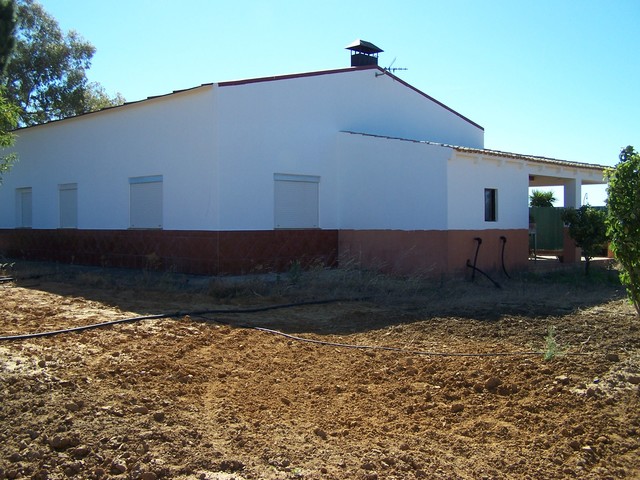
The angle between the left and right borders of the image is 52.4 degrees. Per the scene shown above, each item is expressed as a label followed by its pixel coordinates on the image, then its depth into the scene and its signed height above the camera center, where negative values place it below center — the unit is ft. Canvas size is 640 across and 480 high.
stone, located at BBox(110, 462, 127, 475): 14.60 -5.38
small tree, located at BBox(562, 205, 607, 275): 56.39 -0.15
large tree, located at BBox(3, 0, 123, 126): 105.81 +26.73
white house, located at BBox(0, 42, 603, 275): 49.01 +3.78
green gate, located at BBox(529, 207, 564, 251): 70.13 +0.15
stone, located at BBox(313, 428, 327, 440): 16.73 -5.30
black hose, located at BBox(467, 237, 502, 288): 49.96 -3.02
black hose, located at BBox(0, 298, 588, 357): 23.99 -4.36
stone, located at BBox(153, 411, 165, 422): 17.27 -4.99
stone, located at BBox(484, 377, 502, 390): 20.06 -4.78
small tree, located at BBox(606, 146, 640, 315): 22.67 +0.46
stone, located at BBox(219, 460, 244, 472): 14.76 -5.39
